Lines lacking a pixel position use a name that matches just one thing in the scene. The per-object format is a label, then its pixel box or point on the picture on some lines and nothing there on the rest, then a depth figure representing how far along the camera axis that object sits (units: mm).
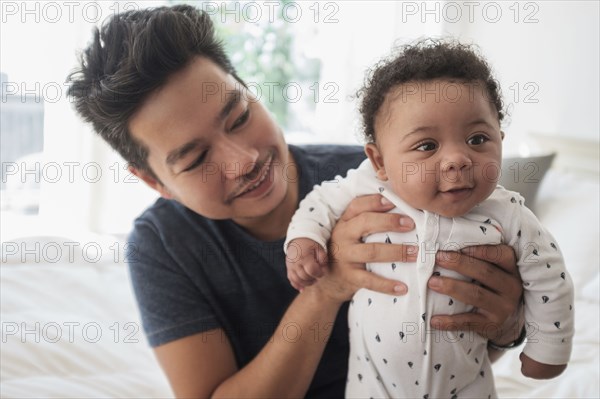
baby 866
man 1037
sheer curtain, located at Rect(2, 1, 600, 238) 1802
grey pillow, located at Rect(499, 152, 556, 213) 1762
